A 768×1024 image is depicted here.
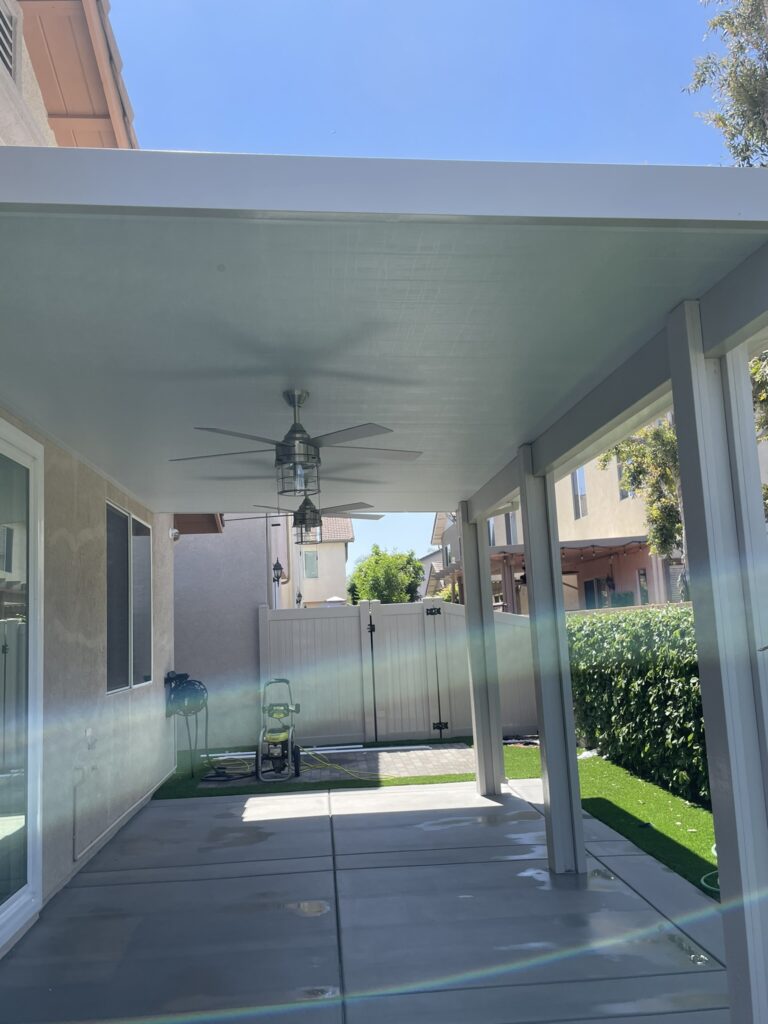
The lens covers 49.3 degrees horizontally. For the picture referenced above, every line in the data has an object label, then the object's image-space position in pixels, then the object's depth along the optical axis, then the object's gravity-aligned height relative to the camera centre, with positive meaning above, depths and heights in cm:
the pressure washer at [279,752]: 884 -130
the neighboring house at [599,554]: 1638 +128
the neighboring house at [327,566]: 3434 +263
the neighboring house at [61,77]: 626 +495
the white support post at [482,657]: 762 -34
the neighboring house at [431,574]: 3596 +213
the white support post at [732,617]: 291 -4
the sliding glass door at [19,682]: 447 -21
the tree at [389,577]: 3503 +203
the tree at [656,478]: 1280 +204
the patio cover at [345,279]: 253 +127
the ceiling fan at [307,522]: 588 +74
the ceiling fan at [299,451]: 453 +99
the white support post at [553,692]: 533 -49
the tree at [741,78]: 1073 +682
